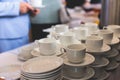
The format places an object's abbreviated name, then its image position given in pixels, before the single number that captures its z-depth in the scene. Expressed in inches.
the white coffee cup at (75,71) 31.5
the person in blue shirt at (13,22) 56.4
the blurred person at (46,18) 89.5
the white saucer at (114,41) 41.2
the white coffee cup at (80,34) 40.9
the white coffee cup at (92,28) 44.9
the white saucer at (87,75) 31.7
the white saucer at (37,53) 35.0
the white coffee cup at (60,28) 43.1
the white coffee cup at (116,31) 46.5
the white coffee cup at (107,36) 40.1
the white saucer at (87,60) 31.3
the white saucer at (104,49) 35.6
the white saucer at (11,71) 33.0
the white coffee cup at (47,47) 33.4
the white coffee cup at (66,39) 37.6
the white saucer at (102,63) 35.5
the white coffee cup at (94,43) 35.2
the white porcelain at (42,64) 28.6
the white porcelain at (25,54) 39.5
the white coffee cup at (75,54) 30.5
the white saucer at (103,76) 34.5
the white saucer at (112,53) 39.8
